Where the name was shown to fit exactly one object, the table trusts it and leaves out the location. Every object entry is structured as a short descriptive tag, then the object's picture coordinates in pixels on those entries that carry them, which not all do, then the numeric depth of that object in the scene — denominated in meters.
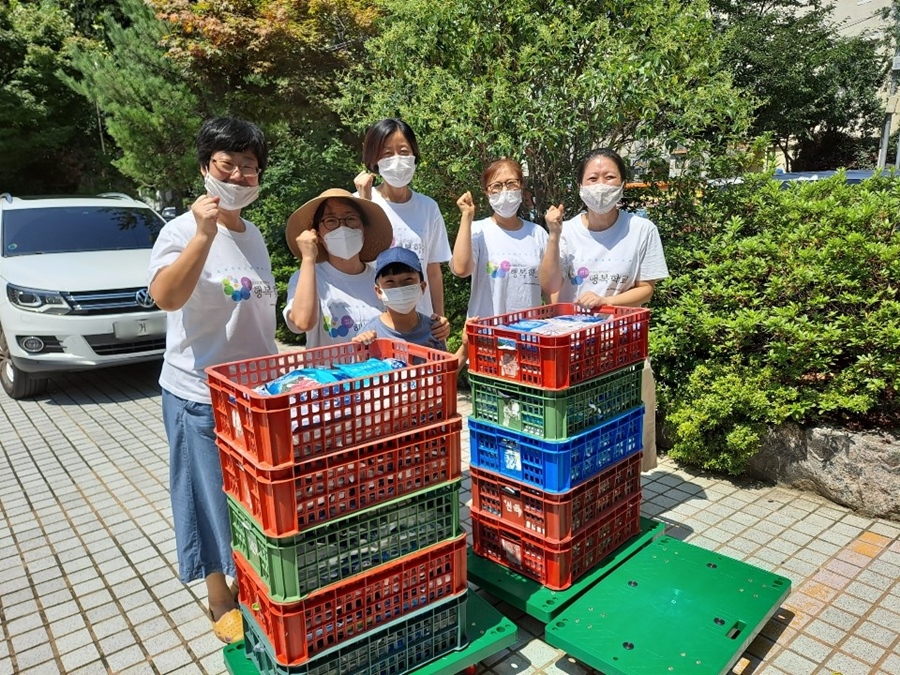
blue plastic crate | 2.78
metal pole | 19.73
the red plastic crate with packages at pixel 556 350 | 2.70
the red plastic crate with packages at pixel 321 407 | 1.96
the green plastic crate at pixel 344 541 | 2.03
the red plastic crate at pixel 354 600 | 2.07
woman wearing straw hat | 3.07
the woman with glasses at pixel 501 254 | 3.71
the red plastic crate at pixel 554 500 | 2.83
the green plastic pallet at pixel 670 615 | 2.45
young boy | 2.90
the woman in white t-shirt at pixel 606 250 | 3.58
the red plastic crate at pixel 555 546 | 2.88
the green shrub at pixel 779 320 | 3.89
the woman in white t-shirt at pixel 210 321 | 2.59
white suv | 6.23
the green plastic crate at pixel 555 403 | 2.75
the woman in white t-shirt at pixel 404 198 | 3.48
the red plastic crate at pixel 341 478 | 1.99
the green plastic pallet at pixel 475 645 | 2.38
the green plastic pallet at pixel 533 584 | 2.80
